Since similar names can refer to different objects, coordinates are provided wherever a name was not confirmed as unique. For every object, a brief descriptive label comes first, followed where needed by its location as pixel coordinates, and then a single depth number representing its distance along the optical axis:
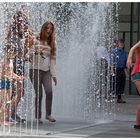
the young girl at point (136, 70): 9.25
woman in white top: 10.04
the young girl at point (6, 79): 9.27
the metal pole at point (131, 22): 19.18
